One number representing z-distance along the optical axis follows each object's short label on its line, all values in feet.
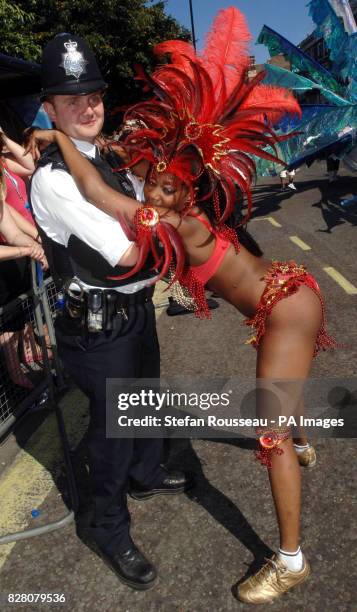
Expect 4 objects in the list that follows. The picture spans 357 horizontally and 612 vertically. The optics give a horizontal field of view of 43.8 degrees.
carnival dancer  5.80
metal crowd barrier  8.73
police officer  5.82
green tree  65.98
